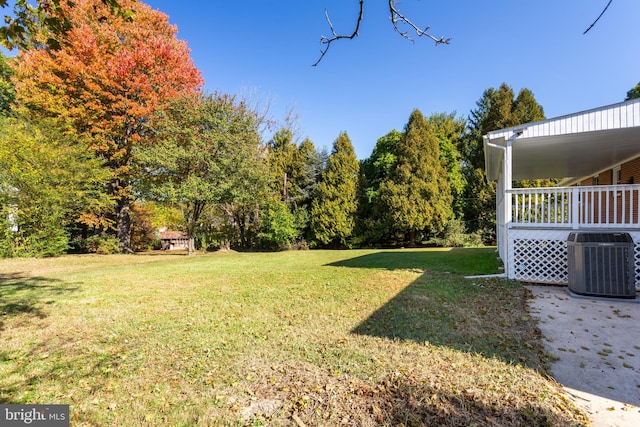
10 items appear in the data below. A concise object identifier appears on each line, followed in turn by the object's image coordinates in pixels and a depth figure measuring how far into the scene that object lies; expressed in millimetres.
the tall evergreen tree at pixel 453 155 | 19938
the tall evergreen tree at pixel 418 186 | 17891
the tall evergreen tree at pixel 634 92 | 20625
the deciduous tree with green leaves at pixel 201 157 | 13625
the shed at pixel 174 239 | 28503
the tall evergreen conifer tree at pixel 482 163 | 18125
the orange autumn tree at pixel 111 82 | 13406
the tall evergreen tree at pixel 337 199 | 19266
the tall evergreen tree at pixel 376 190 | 18984
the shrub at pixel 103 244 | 15086
